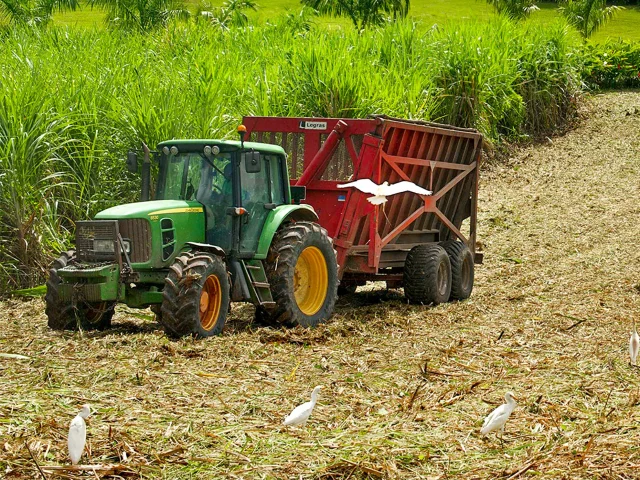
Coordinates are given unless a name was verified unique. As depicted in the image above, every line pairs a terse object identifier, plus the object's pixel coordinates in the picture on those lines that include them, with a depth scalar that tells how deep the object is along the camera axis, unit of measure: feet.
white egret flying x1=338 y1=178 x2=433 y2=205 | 59.70
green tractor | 49.80
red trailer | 62.79
